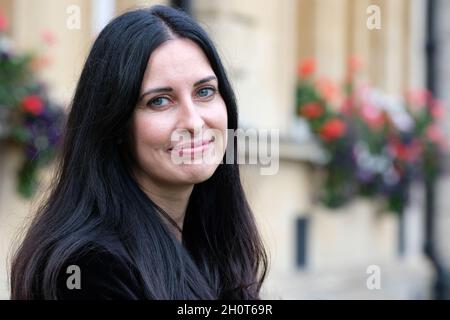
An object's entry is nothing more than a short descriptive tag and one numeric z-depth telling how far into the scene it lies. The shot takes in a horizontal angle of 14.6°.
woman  3.69
